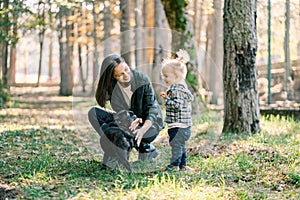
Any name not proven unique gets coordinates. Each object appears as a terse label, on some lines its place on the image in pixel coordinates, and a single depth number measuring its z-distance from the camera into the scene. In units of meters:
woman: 6.41
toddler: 6.42
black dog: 6.17
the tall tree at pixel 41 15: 13.41
